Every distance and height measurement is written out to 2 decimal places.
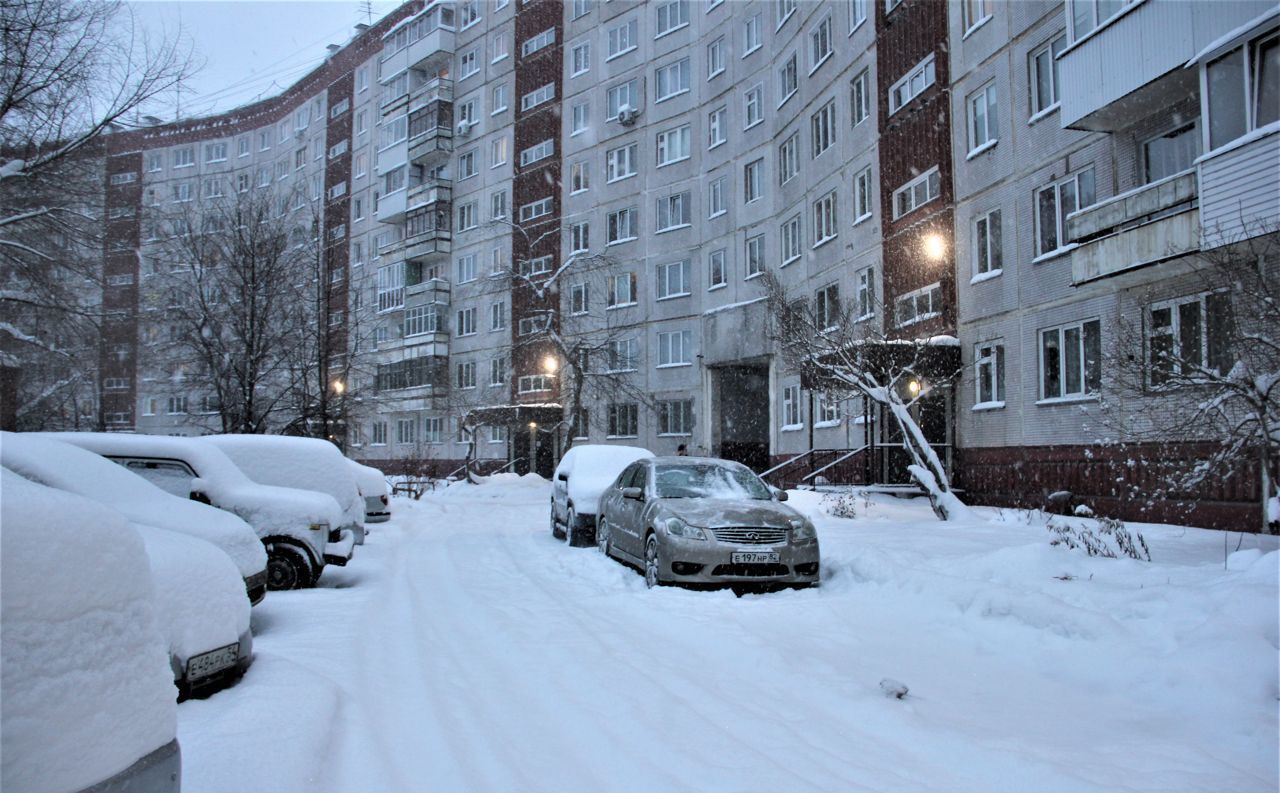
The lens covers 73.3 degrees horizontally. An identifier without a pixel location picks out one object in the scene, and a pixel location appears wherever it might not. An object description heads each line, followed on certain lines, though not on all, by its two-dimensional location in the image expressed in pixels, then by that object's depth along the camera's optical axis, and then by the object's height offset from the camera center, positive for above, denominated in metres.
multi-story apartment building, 15.66 +6.13
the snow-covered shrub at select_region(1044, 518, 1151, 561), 9.18 -1.50
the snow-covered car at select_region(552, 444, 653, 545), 13.88 -1.13
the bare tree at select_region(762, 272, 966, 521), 15.38 +1.13
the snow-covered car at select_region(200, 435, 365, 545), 11.55 -0.60
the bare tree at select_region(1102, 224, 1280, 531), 7.94 +0.33
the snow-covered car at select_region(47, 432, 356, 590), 9.29 -0.86
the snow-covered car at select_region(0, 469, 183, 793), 2.08 -0.61
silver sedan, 9.09 -1.32
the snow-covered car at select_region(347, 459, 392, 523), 17.53 -1.55
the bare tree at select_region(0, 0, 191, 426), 16.47 +5.15
